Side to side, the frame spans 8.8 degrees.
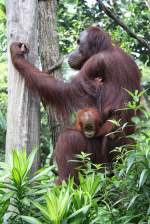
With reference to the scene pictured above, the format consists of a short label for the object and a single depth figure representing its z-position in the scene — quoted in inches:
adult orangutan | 332.1
